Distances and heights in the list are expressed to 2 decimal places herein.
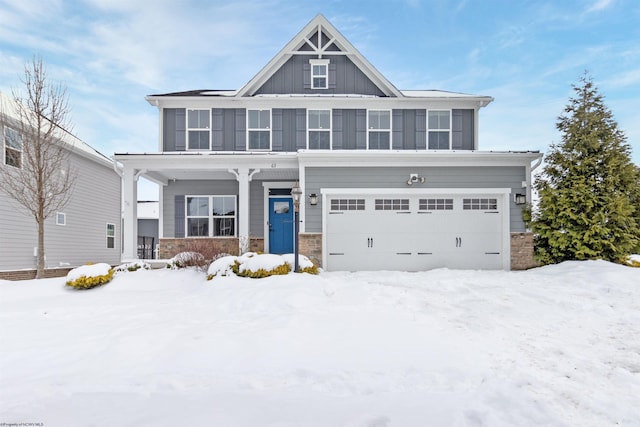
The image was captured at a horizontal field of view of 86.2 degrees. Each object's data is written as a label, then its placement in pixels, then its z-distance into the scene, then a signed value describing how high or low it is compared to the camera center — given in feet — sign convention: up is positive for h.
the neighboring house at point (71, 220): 34.32 -0.46
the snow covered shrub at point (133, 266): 29.76 -4.41
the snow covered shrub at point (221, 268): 25.20 -3.83
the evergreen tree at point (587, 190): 30.58 +2.43
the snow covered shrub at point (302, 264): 27.52 -3.87
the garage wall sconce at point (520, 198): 33.30 +1.80
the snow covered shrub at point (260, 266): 24.79 -3.69
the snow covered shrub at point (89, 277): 24.34 -4.37
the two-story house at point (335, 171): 33.60 +4.76
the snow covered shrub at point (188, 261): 29.12 -3.80
